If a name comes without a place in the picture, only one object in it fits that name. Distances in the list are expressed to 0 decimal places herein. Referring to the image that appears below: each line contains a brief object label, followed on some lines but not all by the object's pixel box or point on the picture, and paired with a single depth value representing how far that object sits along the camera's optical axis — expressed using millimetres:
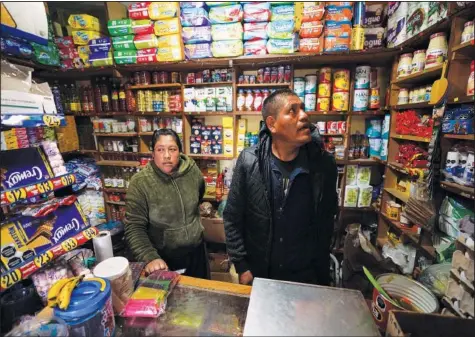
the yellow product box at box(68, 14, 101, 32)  2770
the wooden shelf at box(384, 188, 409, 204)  2162
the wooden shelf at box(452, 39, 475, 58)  1354
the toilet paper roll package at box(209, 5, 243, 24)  2484
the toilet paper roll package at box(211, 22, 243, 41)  2516
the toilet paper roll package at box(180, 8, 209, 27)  2531
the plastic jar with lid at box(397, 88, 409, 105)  2139
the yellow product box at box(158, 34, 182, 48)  2631
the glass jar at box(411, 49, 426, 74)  1871
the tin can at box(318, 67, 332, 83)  2523
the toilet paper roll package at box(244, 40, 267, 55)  2525
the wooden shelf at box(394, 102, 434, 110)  1827
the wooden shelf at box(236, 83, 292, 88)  2660
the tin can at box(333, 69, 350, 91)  2492
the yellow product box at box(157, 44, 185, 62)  2648
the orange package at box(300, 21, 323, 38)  2340
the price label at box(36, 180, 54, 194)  869
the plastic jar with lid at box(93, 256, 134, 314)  937
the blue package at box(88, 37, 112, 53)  2791
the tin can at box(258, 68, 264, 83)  2717
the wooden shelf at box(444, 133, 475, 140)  1330
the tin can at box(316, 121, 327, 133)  2689
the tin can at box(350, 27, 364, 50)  2295
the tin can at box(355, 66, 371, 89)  2447
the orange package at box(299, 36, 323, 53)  2385
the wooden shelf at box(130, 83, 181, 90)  2910
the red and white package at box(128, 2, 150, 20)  2629
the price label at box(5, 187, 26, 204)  784
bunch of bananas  741
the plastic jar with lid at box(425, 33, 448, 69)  1625
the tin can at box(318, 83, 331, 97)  2549
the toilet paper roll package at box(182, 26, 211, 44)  2578
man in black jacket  1369
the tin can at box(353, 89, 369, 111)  2488
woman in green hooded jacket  1673
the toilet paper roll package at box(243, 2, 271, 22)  2441
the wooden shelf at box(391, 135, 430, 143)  1843
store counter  898
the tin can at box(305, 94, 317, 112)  2611
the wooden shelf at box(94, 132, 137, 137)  3139
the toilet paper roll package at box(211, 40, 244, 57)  2531
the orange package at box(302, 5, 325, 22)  2303
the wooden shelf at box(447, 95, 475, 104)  1307
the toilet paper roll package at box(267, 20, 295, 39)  2402
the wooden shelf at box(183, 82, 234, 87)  2846
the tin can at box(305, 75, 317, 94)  2588
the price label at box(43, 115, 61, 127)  871
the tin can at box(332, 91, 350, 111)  2515
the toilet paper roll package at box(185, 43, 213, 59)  2613
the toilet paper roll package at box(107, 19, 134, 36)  2685
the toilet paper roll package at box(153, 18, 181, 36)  2598
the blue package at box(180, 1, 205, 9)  2522
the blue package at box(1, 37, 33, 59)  919
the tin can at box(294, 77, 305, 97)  2619
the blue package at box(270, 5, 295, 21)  2412
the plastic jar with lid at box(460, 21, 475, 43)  1326
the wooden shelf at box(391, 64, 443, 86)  1680
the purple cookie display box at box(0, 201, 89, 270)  779
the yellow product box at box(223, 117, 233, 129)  2879
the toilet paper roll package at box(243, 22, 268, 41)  2498
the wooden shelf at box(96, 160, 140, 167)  3240
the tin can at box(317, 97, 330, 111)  2572
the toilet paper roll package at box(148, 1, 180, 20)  2553
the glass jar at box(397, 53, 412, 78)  2055
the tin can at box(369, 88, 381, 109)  2512
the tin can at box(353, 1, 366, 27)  2322
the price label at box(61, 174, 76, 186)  960
